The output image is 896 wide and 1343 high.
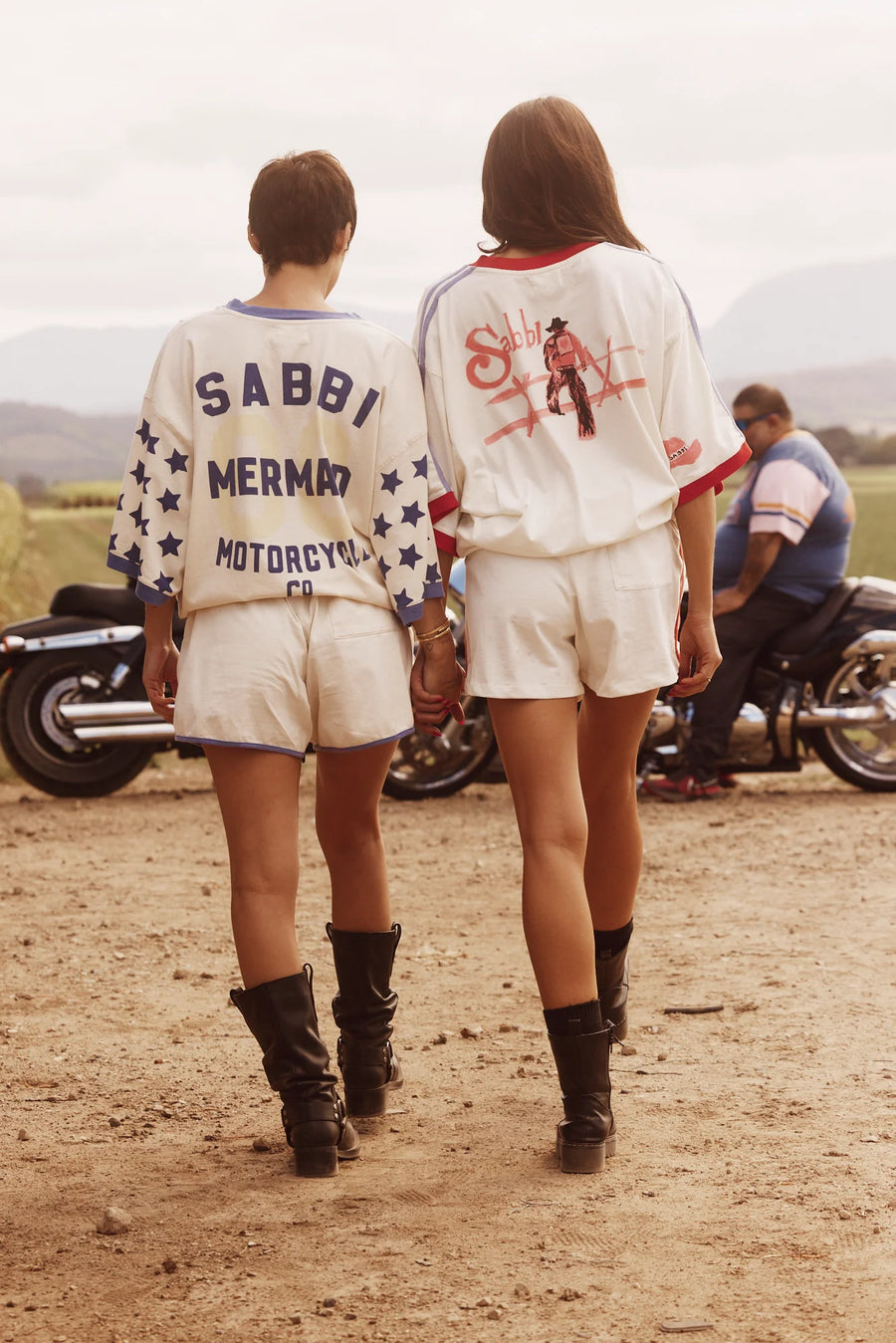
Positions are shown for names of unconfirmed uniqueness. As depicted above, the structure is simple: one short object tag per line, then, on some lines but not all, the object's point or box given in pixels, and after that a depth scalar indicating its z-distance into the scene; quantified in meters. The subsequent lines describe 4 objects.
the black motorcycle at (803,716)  7.93
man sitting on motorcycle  7.78
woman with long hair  3.04
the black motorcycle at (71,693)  7.96
